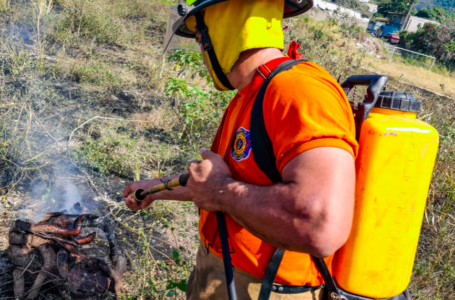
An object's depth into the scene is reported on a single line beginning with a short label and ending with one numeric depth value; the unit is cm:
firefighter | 93
